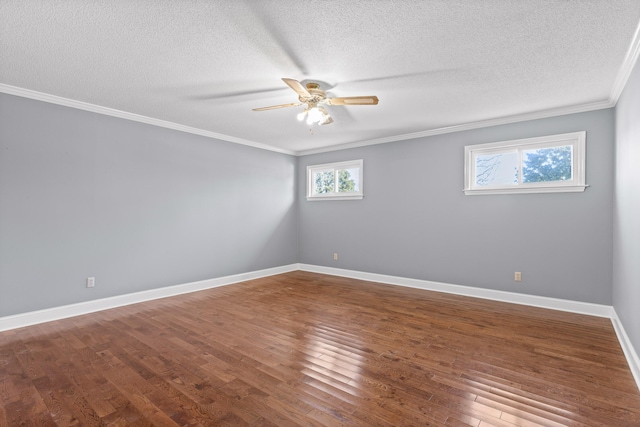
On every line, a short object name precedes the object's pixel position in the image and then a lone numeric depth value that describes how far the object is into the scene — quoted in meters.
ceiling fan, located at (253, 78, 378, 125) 2.82
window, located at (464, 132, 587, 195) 3.74
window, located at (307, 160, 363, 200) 5.74
